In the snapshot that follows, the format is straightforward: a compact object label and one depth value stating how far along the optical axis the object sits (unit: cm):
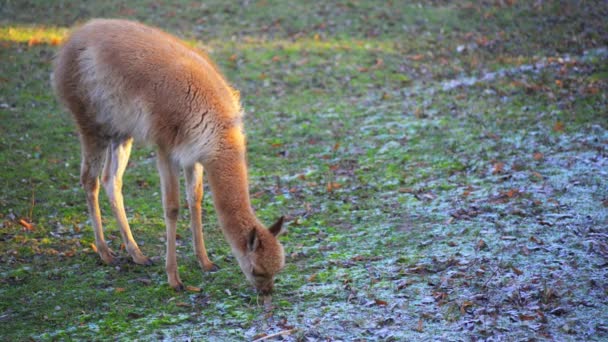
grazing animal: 1216
